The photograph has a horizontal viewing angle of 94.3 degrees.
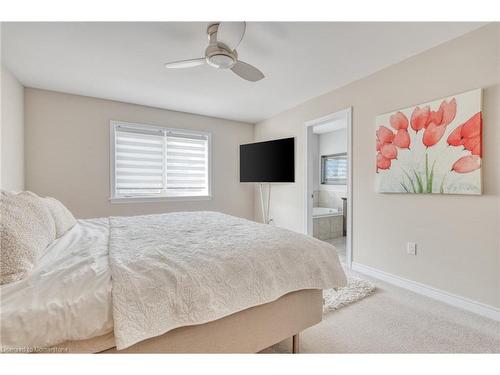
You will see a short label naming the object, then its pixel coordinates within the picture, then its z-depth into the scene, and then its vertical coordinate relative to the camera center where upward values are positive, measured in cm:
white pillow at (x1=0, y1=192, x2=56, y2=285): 93 -23
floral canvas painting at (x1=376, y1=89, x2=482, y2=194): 194 +36
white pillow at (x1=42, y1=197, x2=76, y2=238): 165 -24
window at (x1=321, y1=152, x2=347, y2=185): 554 +40
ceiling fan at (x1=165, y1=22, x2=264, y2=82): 161 +105
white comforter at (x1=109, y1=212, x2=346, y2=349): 94 -44
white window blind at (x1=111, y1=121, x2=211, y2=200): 362 +38
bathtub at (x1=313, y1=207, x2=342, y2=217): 464 -57
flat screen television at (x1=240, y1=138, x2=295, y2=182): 386 +42
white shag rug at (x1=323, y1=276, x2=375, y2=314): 207 -106
